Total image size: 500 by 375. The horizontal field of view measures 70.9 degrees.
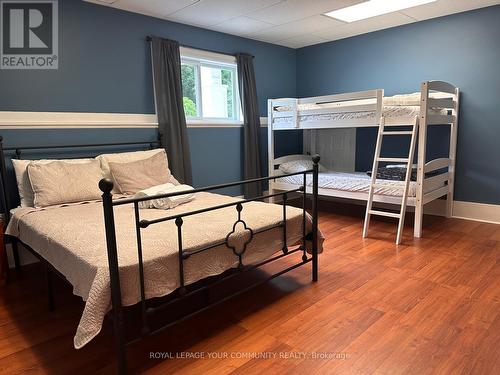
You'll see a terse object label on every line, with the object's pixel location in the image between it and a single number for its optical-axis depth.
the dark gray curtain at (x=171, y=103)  3.69
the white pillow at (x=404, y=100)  3.56
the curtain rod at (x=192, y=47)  3.64
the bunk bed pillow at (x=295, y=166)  4.56
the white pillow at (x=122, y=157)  3.04
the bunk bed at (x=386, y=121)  3.36
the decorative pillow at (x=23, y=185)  2.71
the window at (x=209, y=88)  4.20
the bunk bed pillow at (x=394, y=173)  3.63
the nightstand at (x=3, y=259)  2.57
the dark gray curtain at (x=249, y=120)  4.51
